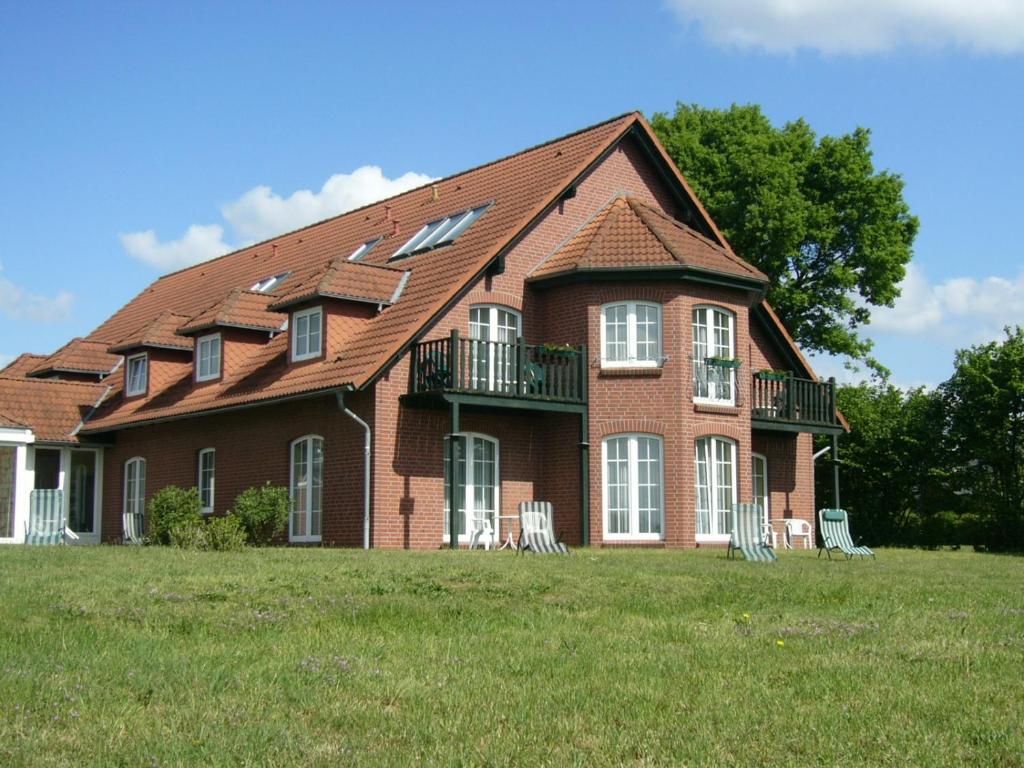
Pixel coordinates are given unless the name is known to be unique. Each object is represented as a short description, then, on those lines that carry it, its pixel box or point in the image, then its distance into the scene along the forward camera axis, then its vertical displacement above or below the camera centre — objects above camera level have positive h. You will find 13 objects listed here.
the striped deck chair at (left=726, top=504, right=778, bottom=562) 19.50 -0.03
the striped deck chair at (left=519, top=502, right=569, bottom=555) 20.55 +0.01
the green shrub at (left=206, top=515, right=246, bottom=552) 19.69 +0.00
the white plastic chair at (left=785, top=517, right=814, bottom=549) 28.94 +0.03
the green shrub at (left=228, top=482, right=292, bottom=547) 23.33 +0.45
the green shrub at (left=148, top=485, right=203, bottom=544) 23.27 +0.46
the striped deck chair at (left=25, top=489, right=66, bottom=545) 27.16 +0.46
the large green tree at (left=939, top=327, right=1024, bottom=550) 35.09 +2.96
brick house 23.55 +2.91
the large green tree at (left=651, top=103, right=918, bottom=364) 38.44 +9.46
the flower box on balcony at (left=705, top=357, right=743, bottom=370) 25.22 +3.25
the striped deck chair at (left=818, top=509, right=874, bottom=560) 21.50 +0.00
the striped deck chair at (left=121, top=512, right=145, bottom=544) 26.64 +0.20
